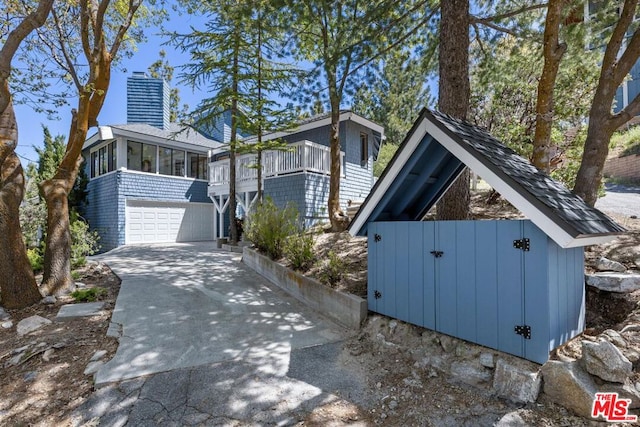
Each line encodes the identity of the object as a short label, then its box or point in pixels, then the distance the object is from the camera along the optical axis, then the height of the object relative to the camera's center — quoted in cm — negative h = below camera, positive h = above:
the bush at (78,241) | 791 -77
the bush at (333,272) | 532 -96
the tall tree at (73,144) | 594 +143
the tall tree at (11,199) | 516 +27
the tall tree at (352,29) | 665 +414
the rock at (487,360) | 313 -144
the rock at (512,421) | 257 -168
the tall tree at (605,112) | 508 +168
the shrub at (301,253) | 632 -75
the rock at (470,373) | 313 -158
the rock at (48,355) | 381 -169
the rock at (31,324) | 447 -157
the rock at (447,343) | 353 -143
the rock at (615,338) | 288 -114
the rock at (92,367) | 351 -171
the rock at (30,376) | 345 -176
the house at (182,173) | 1238 +191
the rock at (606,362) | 252 -118
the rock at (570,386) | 253 -140
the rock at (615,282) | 358 -76
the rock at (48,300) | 535 -144
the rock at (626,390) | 244 -137
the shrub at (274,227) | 733 -27
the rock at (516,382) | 278 -151
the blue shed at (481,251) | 290 -38
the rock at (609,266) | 400 -64
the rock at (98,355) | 378 -169
